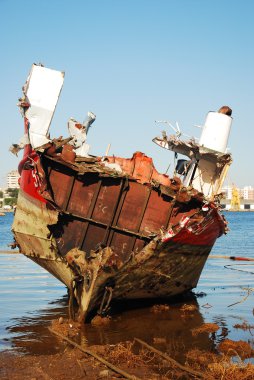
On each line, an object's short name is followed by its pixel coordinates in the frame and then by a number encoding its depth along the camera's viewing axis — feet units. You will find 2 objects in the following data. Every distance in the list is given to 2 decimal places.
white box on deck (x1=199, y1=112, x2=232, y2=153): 46.65
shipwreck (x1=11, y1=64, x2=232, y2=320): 36.45
